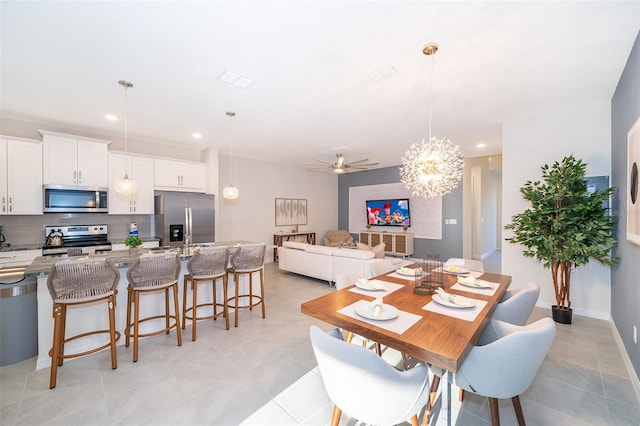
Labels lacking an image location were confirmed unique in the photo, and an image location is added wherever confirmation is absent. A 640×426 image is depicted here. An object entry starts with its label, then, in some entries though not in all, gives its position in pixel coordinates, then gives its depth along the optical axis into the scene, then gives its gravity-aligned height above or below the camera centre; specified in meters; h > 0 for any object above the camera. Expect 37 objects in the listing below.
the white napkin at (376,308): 1.58 -0.62
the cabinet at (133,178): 4.50 +0.57
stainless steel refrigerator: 4.81 -0.11
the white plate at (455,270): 2.72 -0.64
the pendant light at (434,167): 2.69 +0.47
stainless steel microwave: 3.94 +0.22
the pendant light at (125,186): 3.22 +0.33
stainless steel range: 3.96 -0.43
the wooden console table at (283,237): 7.18 -0.74
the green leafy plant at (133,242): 3.16 -0.37
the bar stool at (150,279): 2.51 -0.68
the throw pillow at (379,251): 5.05 -0.80
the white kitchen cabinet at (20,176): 3.65 +0.53
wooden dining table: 1.25 -0.67
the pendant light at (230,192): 4.10 +0.31
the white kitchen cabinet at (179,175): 4.96 +0.74
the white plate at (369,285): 2.13 -0.63
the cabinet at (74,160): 3.92 +0.84
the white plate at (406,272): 2.64 -0.64
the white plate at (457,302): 1.75 -0.64
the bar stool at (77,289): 2.10 -0.66
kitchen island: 2.34 -1.02
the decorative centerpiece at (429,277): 2.12 -0.60
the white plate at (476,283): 2.21 -0.64
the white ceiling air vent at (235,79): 2.67 +1.43
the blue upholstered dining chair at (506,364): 1.31 -0.81
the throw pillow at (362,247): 5.56 -0.78
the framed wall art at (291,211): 7.50 +0.01
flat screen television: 7.70 -0.03
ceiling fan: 5.71 +1.28
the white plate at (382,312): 1.57 -0.64
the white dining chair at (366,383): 1.14 -0.80
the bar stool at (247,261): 3.30 -0.65
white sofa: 4.45 -0.94
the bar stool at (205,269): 2.93 -0.68
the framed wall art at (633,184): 2.10 +0.23
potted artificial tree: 2.93 -0.18
